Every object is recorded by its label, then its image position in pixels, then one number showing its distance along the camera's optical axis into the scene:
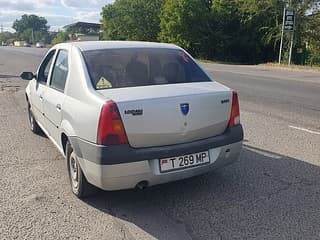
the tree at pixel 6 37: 115.31
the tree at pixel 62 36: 68.84
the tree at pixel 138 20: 35.53
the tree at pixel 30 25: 109.82
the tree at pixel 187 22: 27.82
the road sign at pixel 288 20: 20.15
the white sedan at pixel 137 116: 2.40
